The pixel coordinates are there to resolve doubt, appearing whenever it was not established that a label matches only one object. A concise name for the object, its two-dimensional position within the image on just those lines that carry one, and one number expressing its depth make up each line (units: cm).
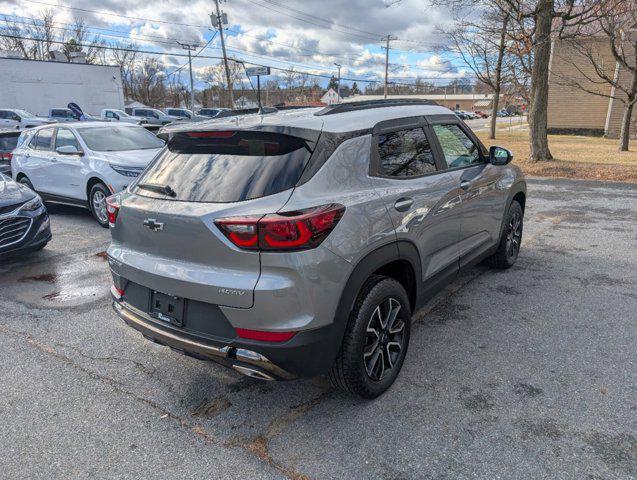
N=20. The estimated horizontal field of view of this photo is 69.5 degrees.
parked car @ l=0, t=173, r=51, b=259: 551
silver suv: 237
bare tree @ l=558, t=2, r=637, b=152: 1529
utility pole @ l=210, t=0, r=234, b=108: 3700
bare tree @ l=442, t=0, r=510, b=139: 2067
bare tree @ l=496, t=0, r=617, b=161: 1244
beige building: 2804
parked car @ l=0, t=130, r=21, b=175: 1045
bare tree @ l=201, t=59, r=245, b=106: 6885
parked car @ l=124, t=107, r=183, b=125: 3219
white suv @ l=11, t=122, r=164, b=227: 748
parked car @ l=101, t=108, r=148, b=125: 2909
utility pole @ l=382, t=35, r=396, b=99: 5188
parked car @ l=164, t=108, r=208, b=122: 3612
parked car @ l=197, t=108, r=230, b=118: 3309
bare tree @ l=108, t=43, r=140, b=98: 6994
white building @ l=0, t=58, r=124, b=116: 3494
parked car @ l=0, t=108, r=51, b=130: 2590
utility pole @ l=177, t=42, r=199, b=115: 4725
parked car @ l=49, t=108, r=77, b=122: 2838
